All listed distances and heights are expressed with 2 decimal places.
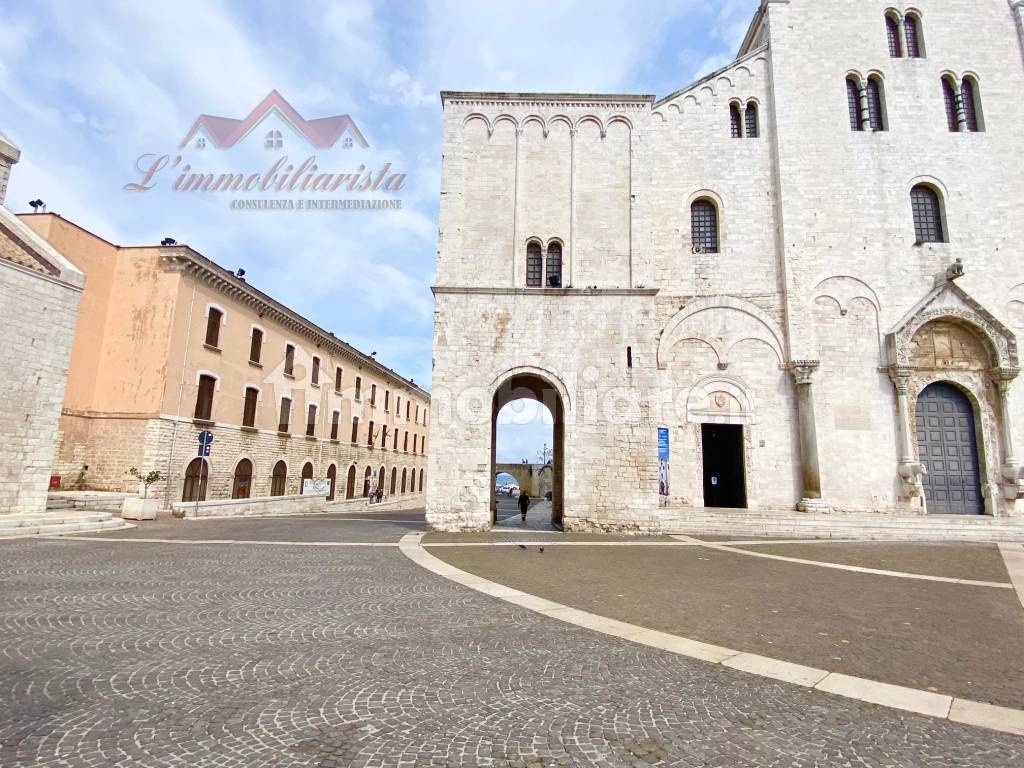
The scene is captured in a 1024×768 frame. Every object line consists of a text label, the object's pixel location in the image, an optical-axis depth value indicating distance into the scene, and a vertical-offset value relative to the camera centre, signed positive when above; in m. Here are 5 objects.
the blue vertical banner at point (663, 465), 15.96 +0.18
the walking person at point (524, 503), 19.27 -1.37
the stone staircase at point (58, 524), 11.55 -1.67
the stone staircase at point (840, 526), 14.36 -1.45
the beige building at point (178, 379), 19.64 +3.44
